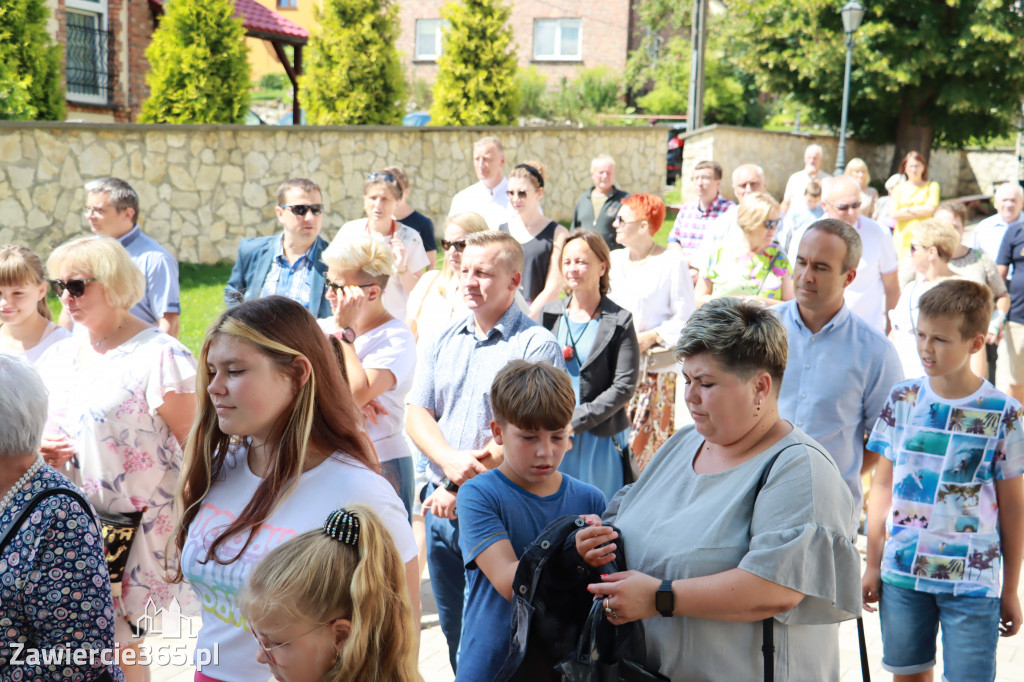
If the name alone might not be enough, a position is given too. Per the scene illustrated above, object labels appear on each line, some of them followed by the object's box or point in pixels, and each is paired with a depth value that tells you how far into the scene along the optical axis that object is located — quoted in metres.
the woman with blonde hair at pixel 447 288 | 5.46
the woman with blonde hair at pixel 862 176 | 12.12
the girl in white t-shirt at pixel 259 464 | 2.49
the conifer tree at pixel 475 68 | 16.83
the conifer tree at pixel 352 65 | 15.75
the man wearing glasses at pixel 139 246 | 5.87
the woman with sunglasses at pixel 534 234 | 6.61
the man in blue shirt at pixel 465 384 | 3.81
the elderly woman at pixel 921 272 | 6.13
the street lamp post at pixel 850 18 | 17.50
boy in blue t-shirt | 2.98
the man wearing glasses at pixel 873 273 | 6.75
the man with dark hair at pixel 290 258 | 5.86
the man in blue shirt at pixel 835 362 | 3.87
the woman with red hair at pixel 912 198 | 10.92
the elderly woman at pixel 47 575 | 2.58
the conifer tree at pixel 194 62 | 13.81
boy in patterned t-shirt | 3.38
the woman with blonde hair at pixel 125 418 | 3.66
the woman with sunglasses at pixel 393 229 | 6.74
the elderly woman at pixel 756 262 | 6.27
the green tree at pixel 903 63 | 21.78
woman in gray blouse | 2.22
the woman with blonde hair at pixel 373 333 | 4.31
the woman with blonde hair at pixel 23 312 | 4.48
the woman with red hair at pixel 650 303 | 5.95
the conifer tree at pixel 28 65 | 11.87
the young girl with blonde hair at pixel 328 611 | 2.00
